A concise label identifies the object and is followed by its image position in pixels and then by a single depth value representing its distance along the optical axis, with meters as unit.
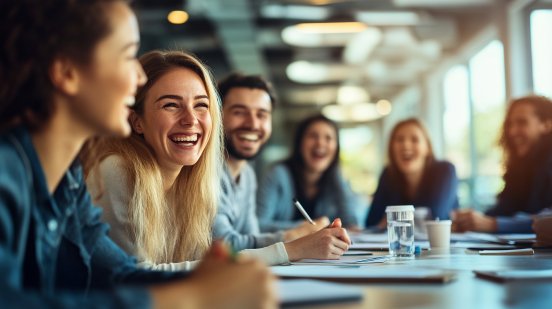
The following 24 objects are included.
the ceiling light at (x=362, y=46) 8.20
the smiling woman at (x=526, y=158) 3.40
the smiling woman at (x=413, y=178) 4.00
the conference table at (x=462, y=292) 1.00
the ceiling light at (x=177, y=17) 6.67
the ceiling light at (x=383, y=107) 15.01
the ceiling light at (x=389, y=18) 6.96
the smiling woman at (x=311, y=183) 4.21
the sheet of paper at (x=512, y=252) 1.89
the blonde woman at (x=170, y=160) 1.88
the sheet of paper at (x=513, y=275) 1.28
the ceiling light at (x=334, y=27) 6.79
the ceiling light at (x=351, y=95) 13.23
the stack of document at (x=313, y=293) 0.98
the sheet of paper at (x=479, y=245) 2.07
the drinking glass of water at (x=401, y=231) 1.94
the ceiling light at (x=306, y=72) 10.69
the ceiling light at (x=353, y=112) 15.80
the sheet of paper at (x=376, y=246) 2.18
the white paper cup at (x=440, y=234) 2.13
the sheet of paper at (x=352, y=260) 1.70
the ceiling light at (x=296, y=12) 6.67
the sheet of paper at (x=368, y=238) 2.59
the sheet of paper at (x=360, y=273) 1.29
